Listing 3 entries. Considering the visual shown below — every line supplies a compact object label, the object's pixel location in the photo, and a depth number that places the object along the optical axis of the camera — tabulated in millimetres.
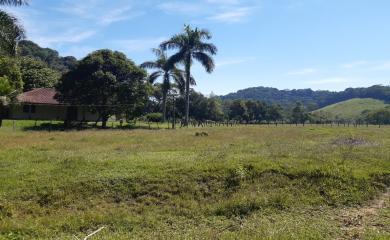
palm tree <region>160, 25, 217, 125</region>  48619
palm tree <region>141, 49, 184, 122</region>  52372
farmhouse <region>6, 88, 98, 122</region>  45500
